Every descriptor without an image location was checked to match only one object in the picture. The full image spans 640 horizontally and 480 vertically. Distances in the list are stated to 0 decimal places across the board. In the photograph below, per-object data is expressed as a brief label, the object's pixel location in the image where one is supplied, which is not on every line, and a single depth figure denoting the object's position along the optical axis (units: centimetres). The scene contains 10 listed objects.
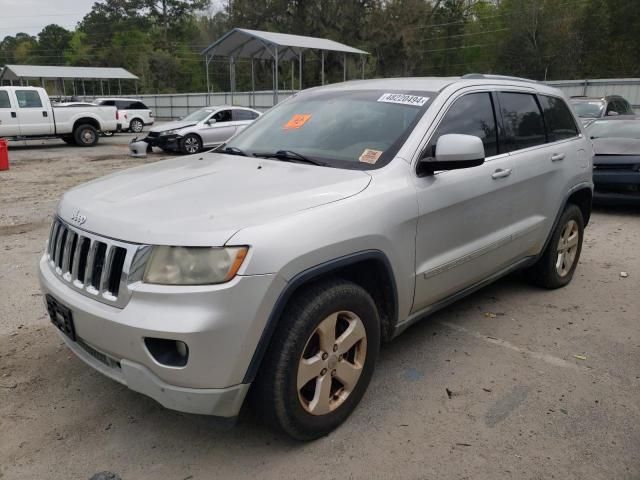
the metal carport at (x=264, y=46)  2403
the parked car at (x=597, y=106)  1297
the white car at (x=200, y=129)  1592
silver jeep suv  224
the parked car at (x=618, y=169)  795
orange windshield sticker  369
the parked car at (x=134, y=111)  2672
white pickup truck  1705
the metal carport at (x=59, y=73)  4033
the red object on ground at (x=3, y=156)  1295
